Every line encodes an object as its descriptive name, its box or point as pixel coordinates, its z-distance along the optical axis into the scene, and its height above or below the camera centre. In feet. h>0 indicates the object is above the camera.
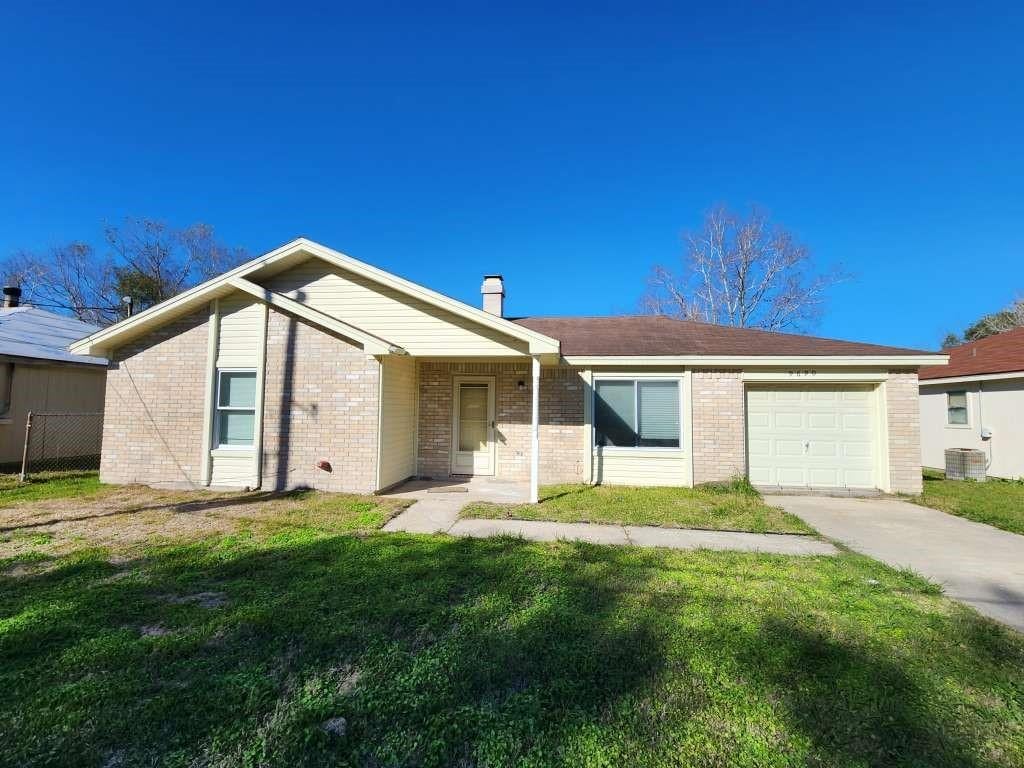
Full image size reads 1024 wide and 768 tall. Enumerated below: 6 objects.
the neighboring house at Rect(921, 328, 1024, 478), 36.27 +1.78
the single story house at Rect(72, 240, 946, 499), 27.20 +1.36
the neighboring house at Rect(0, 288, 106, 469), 35.04 +2.71
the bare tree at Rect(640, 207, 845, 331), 77.15 +22.26
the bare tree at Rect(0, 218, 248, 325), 82.07 +24.68
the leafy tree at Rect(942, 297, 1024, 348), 88.43 +21.52
